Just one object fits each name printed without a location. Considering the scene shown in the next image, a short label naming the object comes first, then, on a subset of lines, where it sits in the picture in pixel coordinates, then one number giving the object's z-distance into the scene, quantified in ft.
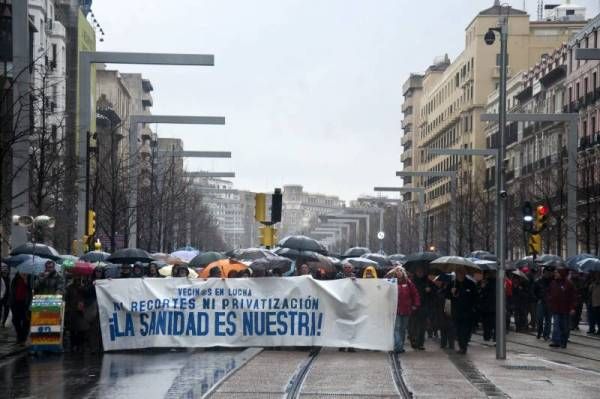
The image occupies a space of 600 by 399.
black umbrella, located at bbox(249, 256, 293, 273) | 91.30
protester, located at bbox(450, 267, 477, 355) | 84.38
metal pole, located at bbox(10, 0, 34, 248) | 93.81
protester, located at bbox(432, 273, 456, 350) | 89.86
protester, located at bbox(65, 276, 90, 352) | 83.97
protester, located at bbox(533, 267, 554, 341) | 102.53
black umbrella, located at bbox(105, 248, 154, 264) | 107.76
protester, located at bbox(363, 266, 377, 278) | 94.52
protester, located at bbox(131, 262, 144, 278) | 91.02
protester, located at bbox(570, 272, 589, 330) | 117.06
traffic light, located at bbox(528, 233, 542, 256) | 119.44
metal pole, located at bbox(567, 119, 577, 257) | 148.25
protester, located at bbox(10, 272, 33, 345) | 89.25
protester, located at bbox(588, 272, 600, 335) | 110.01
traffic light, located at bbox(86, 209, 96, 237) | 121.70
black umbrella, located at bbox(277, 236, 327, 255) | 120.47
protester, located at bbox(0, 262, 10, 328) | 101.40
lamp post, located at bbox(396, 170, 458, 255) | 210.96
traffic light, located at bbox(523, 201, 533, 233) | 97.99
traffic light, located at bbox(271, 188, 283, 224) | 112.98
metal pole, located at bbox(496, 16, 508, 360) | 78.43
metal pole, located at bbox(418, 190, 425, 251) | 245.76
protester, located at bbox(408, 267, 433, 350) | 87.92
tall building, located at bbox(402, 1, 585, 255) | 377.71
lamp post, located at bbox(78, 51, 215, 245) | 104.06
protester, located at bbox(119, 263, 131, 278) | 90.53
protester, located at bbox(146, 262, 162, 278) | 95.04
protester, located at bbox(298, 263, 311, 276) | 90.95
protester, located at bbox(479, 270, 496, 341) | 98.89
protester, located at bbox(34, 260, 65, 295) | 84.94
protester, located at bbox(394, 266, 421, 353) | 83.46
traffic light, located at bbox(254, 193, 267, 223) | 116.57
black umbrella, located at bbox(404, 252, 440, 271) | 96.32
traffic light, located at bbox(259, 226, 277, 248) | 123.13
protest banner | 83.61
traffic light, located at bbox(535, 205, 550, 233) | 116.37
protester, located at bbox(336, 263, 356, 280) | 101.30
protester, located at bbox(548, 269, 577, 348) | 91.61
